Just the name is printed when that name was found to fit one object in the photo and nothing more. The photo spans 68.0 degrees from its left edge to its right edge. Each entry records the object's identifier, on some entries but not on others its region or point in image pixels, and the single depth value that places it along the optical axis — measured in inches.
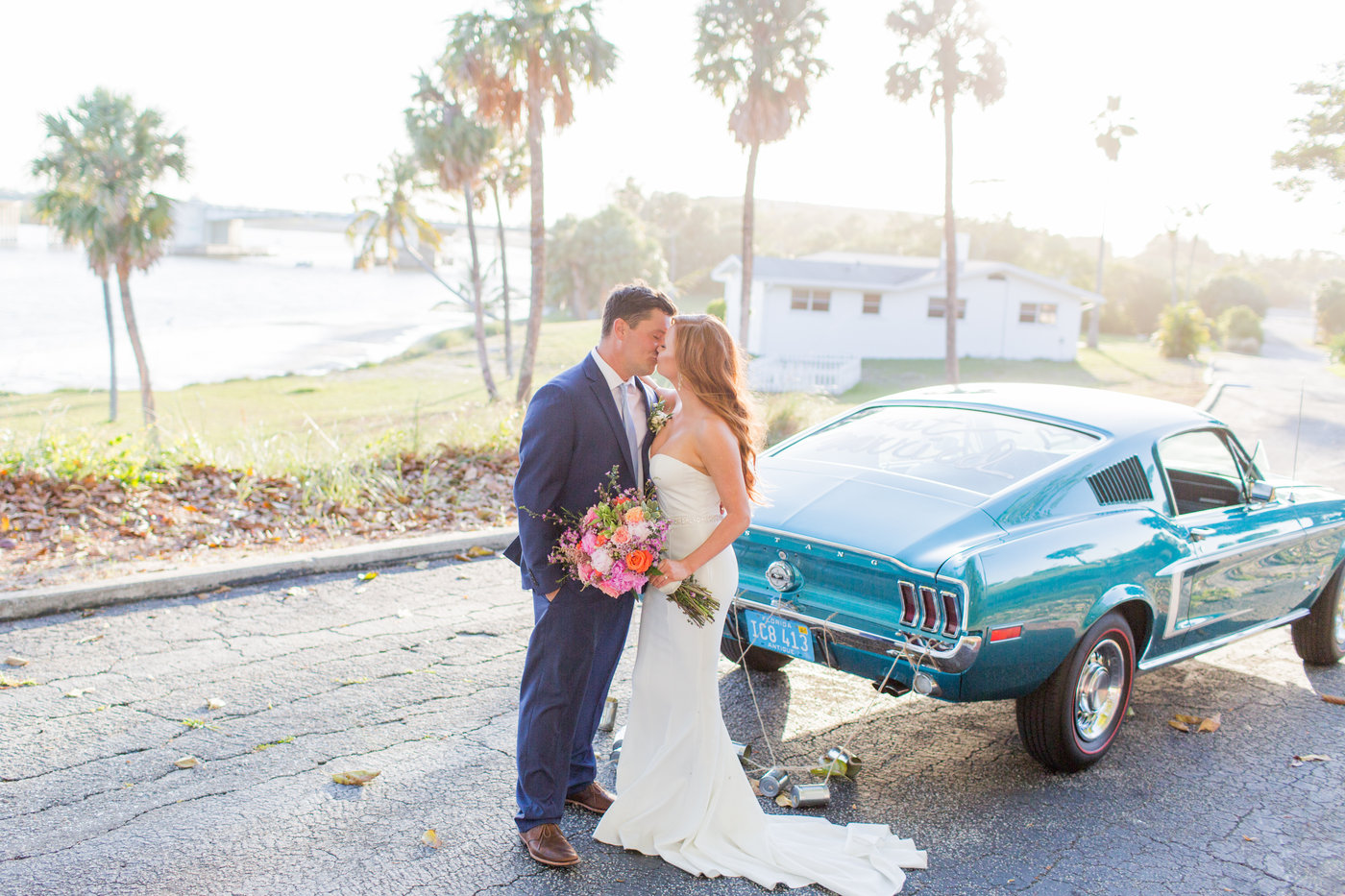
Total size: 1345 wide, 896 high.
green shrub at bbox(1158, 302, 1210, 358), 1788.9
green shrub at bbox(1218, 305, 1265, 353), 2214.6
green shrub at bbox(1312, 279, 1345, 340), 2556.6
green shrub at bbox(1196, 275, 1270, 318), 2837.6
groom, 127.6
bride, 134.0
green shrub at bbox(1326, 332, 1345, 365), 1488.9
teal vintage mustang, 152.4
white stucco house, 1622.8
